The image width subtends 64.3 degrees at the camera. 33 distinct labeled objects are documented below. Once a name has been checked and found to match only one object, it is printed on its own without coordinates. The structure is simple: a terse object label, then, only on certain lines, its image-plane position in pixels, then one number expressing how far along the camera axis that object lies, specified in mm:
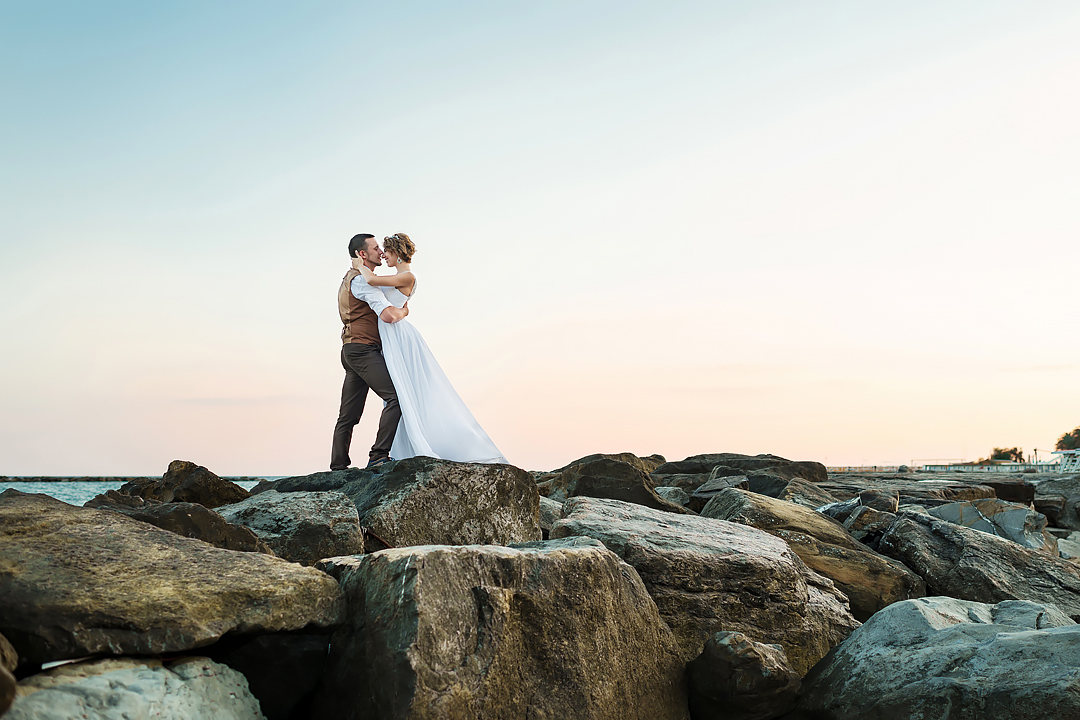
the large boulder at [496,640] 3389
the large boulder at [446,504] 5324
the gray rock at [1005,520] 9023
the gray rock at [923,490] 13250
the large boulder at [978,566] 6770
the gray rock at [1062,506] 15312
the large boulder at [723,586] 4875
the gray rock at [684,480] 14773
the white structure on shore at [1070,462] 34588
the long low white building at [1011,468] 36562
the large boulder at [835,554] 6305
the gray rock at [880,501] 10320
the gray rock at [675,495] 11242
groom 7145
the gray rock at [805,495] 9664
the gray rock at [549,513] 6275
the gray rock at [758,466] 16422
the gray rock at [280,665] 3486
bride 6895
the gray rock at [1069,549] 10930
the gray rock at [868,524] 7980
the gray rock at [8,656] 2715
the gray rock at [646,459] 10931
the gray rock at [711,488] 10836
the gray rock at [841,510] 8602
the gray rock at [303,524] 4875
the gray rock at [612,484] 8016
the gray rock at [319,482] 5953
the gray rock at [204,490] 5859
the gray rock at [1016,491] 15961
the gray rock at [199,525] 4227
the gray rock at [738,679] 4234
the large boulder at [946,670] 3828
